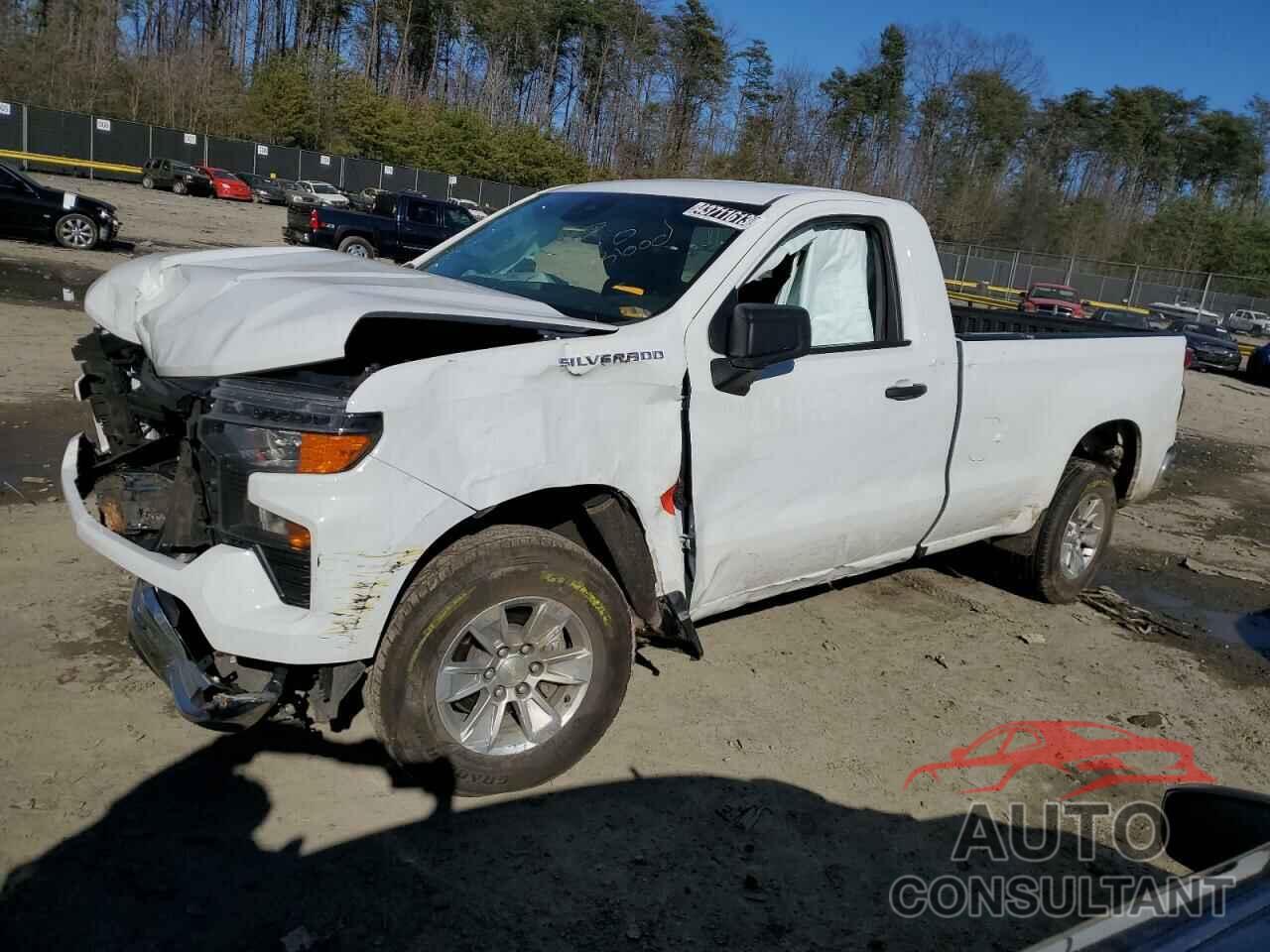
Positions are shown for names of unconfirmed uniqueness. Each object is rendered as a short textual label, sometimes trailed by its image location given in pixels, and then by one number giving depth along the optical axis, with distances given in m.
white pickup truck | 2.83
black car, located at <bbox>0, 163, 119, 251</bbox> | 18.08
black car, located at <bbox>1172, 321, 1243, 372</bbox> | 25.67
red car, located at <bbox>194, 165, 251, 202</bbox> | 44.28
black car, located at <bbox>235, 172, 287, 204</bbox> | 47.49
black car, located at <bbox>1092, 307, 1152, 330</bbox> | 31.02
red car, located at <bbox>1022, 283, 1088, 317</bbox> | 30.62
